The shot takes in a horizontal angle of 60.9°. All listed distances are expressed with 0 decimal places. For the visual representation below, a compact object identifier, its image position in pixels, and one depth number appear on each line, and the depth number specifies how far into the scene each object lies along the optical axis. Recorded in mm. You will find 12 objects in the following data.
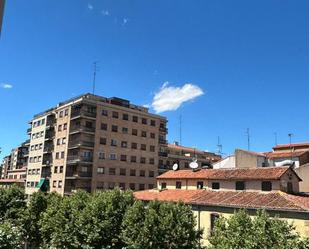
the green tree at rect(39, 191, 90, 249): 23956
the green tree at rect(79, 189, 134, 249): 22275
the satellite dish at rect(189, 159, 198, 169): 35441
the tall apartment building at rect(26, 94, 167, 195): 48935
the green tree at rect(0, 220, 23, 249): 11408
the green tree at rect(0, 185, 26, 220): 34832
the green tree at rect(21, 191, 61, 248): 29839
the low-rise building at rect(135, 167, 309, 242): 21822
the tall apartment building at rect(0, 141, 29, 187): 69859
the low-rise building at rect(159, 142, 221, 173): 58445
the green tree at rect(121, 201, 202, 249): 19803
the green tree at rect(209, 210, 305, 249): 14907
